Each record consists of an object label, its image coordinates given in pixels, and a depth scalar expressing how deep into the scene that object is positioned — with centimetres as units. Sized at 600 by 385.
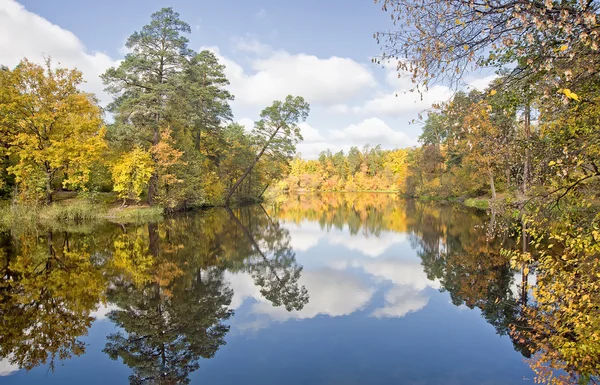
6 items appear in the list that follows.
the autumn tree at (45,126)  1794
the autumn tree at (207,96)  2553
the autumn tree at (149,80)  2156
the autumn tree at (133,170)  2097
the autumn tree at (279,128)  3048
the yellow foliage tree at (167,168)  2167
